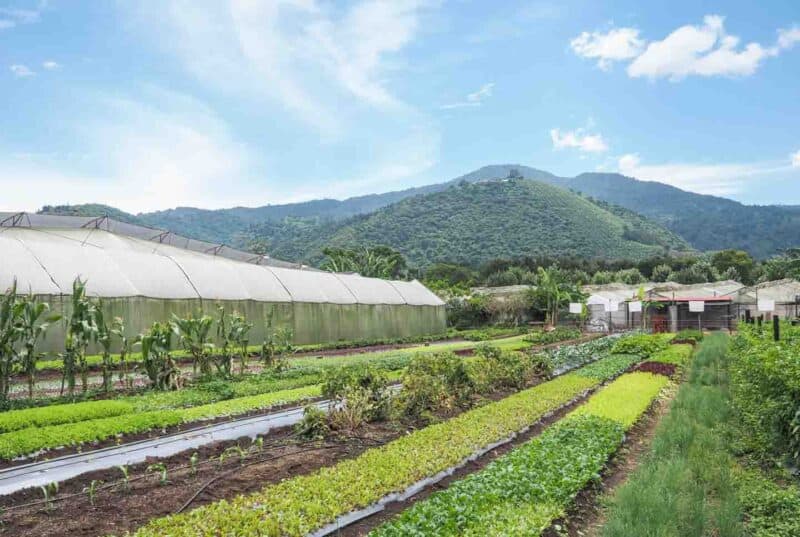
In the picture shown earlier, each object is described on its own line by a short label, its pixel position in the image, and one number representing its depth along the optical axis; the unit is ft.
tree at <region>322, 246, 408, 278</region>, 234.79
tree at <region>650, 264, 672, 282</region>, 274.05
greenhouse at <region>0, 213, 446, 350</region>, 71.10
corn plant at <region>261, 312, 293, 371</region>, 65.10
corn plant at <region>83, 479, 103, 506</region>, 21.38
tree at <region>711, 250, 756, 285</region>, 275.39
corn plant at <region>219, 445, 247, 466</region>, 27.69
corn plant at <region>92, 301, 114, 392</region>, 45.27
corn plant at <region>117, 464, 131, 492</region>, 22.98
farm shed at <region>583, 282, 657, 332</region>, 166.09
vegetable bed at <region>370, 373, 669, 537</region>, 18.78
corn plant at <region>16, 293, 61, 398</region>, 40.68
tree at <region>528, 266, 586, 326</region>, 158.30
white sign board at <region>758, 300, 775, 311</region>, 99.48
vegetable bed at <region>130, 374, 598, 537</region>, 18.31
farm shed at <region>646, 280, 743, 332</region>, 153.69
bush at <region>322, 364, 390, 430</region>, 33.86
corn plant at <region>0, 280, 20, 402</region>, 39.99
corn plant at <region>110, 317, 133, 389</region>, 46.15
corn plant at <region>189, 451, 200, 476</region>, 24.86
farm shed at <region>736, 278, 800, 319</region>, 143.33
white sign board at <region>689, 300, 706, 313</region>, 123.95
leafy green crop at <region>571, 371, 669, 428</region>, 35.94
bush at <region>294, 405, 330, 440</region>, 32.37
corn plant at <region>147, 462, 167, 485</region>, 23.91
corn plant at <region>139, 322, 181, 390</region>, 47.78
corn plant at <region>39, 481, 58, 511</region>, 21.13
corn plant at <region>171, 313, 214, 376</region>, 52.31
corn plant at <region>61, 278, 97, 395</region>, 43.27
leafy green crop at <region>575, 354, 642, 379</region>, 59.57
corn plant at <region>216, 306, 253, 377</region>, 56.18
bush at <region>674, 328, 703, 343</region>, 98.53
